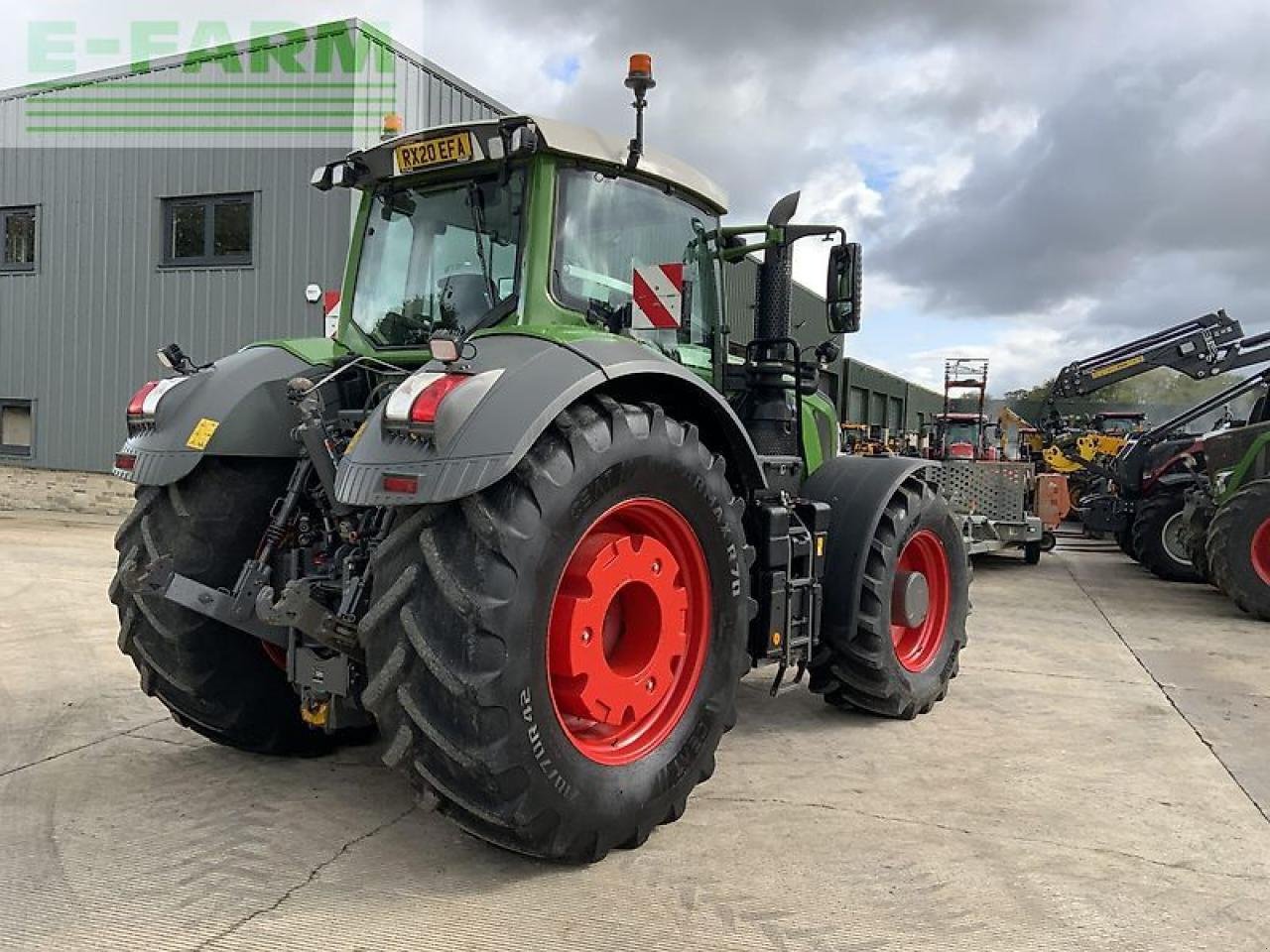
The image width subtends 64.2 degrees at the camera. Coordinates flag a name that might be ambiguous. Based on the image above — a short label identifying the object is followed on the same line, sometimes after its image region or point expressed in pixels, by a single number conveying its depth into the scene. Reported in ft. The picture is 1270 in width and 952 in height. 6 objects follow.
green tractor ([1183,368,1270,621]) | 27.61
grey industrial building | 42.04
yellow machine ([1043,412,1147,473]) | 53.72
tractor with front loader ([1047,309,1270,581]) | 37.11
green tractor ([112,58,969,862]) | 9.12
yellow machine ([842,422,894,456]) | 56.24
